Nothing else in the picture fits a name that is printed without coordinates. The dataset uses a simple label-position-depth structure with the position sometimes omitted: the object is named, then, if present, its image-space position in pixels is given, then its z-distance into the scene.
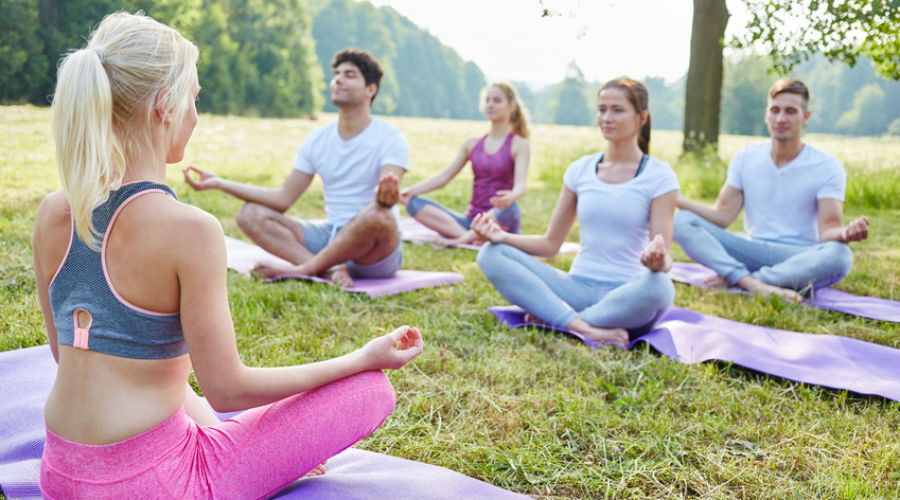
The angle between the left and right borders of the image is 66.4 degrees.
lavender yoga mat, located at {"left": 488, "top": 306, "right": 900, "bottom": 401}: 2.98
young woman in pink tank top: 5.98
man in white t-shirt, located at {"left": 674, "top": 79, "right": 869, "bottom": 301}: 4.35
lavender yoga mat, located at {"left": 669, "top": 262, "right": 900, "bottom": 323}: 4.05
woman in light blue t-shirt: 3.49
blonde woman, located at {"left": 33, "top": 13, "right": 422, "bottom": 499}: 1.38
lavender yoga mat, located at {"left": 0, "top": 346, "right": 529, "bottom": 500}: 1.92
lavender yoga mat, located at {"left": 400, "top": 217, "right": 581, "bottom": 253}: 6.06
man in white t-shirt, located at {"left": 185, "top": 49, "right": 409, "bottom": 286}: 4.42
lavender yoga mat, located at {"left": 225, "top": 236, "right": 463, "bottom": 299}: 4.32
